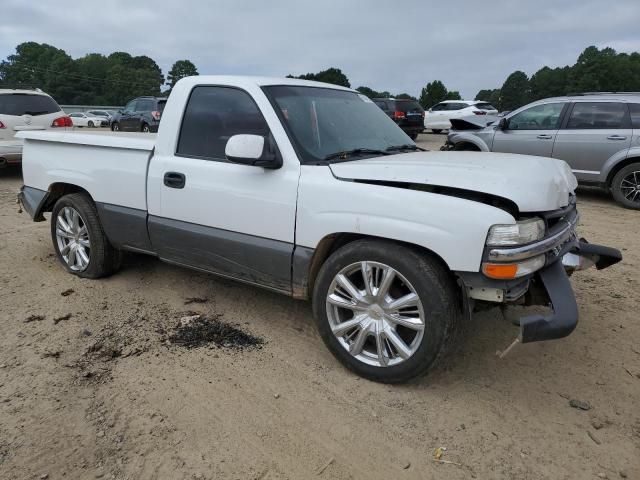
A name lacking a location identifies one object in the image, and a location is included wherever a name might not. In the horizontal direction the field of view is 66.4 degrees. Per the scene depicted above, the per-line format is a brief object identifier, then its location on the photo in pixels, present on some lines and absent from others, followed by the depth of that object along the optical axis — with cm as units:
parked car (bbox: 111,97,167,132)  1913
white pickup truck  264
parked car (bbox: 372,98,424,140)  1912
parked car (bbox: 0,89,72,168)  961
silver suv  804
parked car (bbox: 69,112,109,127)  3638
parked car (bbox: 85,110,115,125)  3912
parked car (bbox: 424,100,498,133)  2402
